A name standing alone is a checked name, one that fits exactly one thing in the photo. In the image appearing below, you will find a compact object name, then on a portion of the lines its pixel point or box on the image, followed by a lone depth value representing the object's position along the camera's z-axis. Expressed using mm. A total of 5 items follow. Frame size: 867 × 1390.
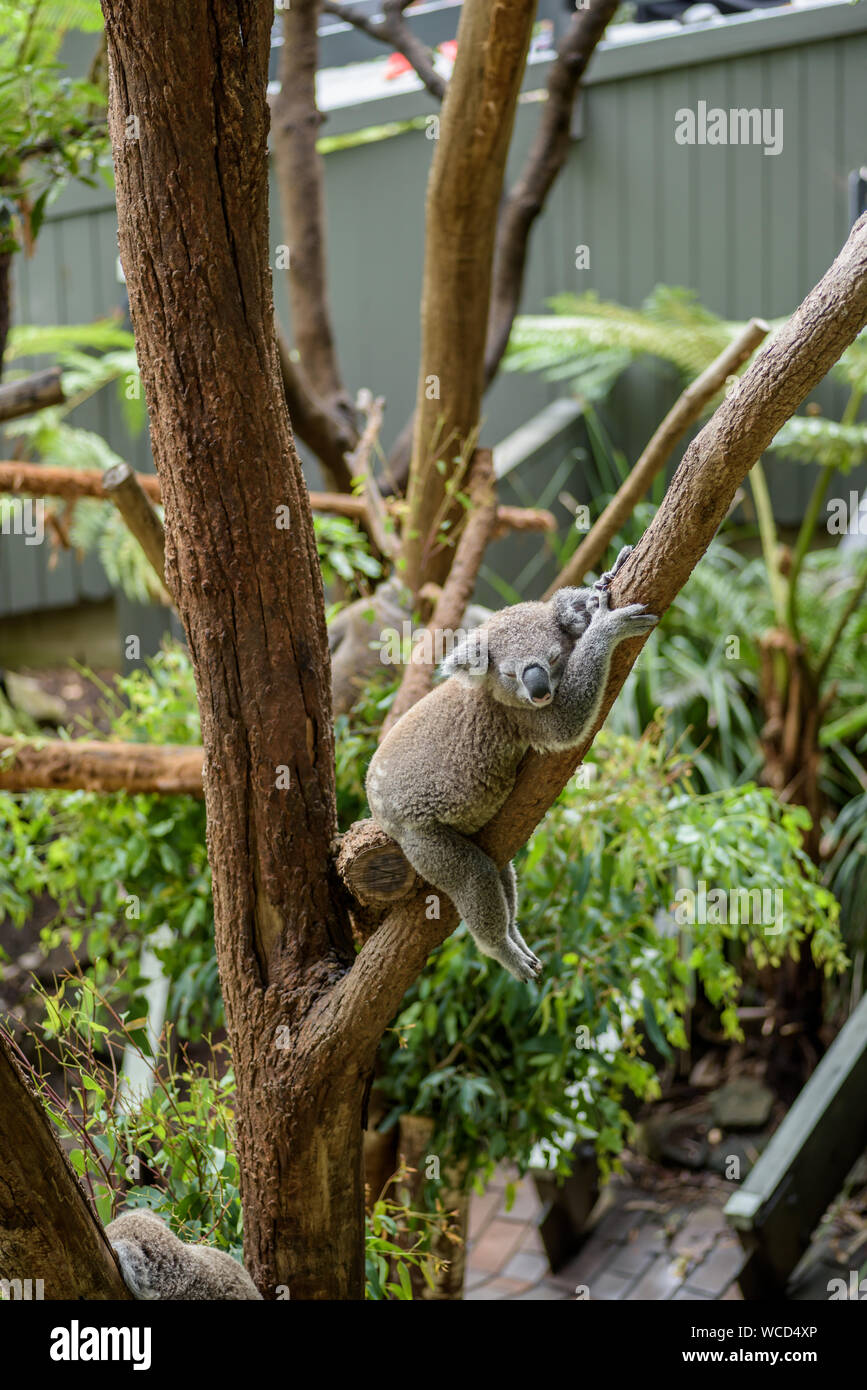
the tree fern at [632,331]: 4863
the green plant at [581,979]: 2662
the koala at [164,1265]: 1725
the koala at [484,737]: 1740
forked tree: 1771
